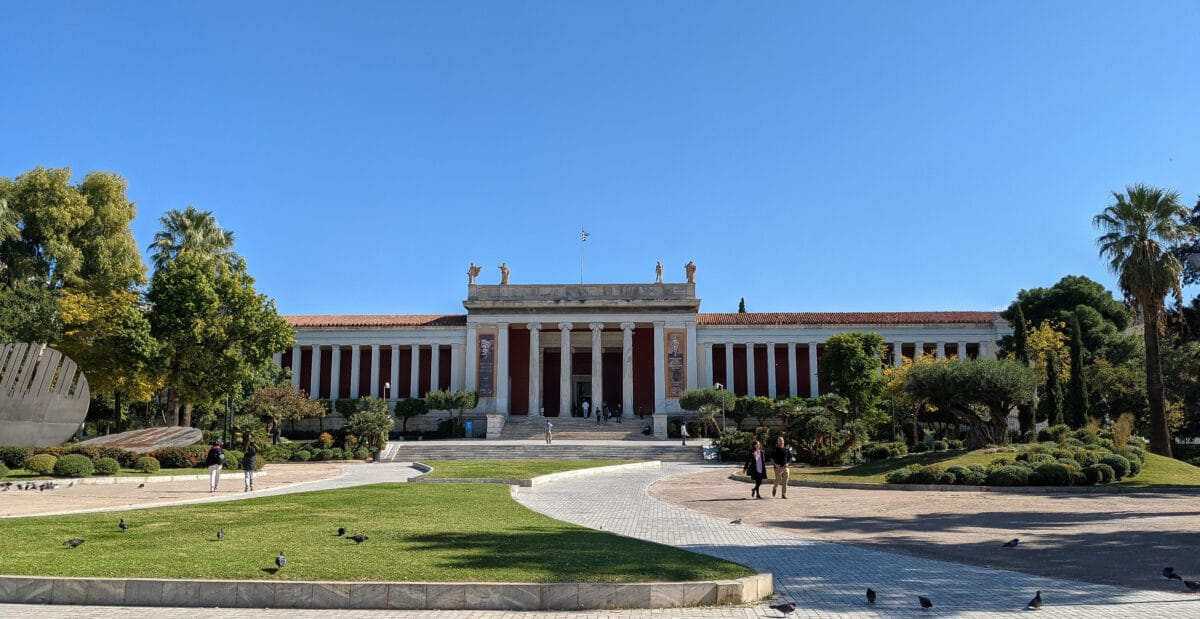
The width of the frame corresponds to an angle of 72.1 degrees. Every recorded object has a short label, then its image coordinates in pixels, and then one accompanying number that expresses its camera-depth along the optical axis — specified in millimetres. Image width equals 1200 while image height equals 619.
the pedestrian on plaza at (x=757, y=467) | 19922
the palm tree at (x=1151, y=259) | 27562
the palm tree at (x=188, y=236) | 42594
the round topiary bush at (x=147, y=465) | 25172
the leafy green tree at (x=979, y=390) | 27266
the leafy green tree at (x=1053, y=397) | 37125
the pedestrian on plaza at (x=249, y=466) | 21406
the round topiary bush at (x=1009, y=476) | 21641
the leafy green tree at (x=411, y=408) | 52375
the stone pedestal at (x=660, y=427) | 50156
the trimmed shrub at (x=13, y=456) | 23422
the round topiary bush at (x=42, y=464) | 22594
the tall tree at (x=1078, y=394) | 35188
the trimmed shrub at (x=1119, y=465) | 22453
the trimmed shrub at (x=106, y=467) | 23422
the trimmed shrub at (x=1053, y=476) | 21547
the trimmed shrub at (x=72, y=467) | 22562
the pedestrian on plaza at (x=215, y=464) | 20984
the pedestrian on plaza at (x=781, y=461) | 19992
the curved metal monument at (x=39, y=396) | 24734
